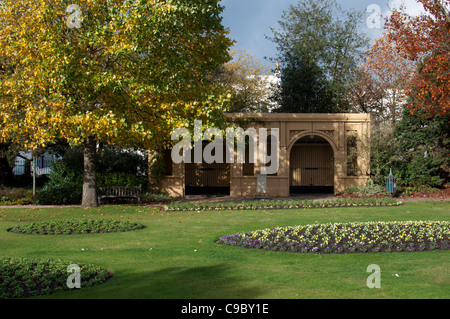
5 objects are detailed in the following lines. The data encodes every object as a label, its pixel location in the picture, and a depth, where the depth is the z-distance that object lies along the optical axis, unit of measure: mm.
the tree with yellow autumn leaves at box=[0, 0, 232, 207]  14727
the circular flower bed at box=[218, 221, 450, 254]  8672
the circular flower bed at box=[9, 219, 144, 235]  11070
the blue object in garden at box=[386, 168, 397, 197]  19703
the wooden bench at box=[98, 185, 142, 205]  18703
